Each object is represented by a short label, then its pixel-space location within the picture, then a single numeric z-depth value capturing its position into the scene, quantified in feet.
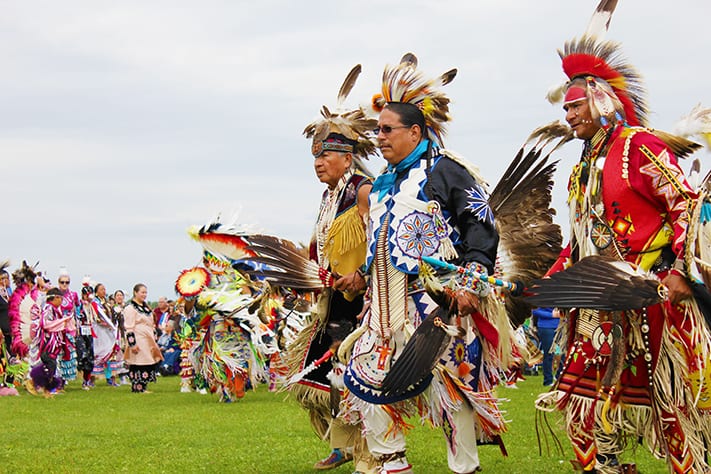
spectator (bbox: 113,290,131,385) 57.76
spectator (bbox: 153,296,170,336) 68.23
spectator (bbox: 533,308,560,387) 43.37
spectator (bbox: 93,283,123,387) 54.39
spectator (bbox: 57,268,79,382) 49.52
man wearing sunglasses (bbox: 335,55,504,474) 14.56
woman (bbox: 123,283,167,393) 48.98
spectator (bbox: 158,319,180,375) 65.26
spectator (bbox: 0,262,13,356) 41.75
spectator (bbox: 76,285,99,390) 52.80
